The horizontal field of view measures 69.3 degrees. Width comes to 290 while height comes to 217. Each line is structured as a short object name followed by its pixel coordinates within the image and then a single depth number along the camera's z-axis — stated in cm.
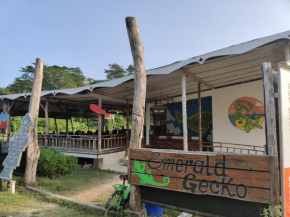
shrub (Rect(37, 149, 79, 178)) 648
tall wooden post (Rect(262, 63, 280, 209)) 253
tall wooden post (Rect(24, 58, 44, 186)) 572
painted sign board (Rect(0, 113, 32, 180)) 546
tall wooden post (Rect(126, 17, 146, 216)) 382
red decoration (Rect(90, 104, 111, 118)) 804
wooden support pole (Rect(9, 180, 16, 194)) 524
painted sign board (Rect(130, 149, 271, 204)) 264
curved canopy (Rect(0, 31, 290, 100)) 388
